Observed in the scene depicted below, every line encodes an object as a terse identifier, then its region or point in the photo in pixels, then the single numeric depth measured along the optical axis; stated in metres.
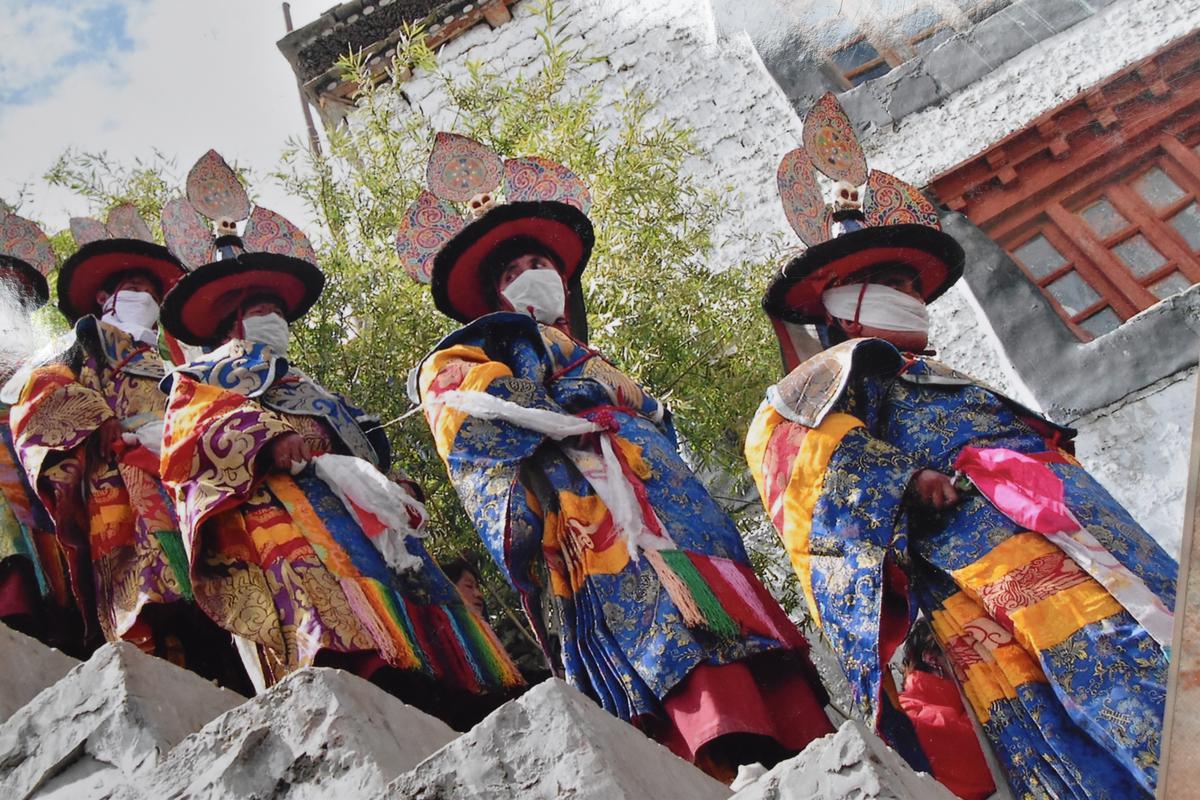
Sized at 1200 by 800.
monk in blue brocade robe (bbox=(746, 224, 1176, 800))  3.73
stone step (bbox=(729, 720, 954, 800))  2.18
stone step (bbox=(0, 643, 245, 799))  2.88
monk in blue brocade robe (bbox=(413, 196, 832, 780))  4.11
